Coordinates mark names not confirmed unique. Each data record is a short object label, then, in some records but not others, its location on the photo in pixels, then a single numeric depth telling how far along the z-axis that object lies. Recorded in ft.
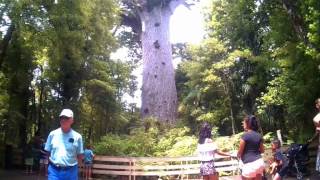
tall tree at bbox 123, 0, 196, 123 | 44.20
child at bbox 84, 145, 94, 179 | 30.17
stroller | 25.03
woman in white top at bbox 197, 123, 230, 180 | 19.03
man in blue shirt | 12.63
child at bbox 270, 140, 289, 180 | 21.51
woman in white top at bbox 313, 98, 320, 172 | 18.03
